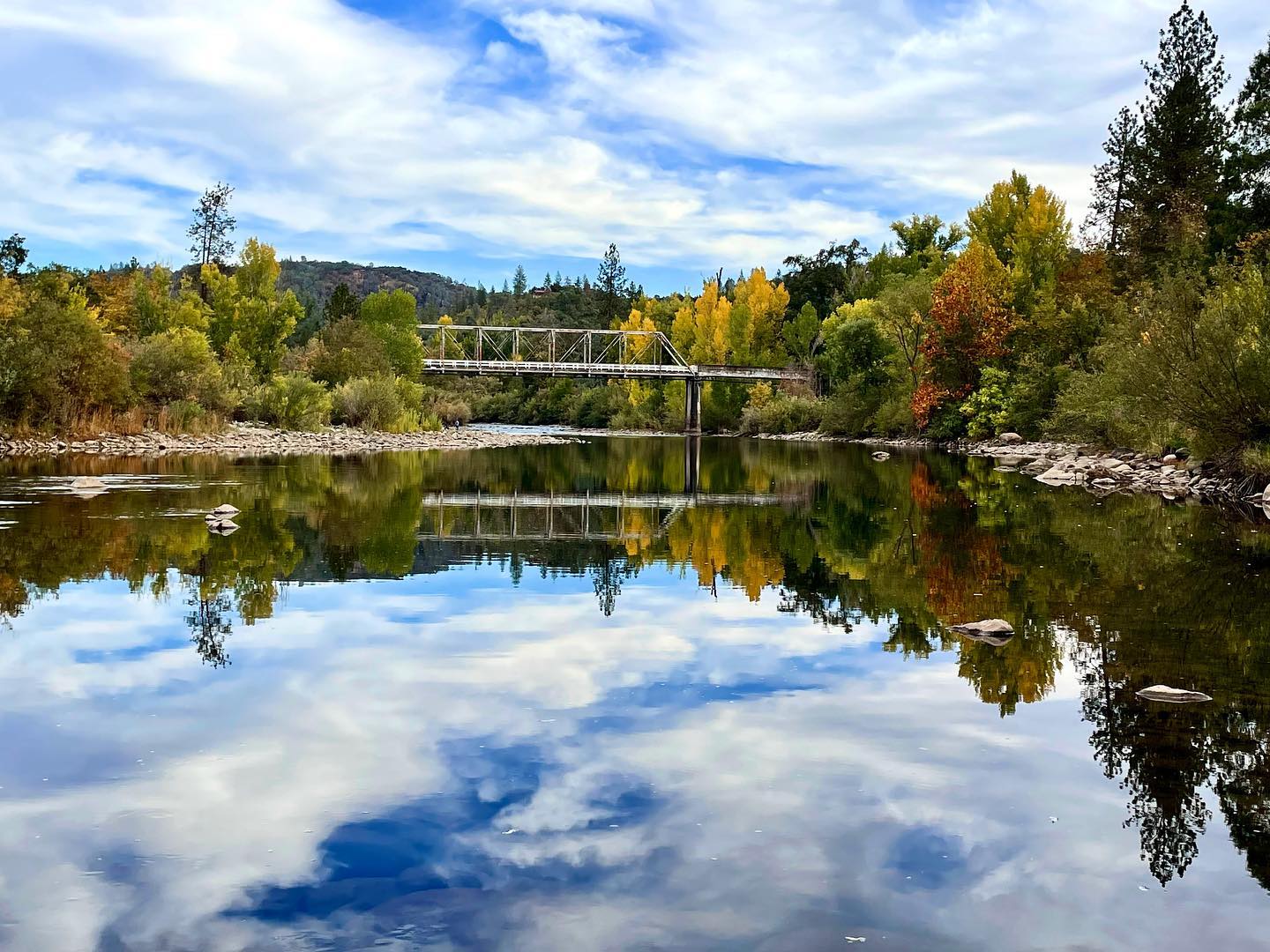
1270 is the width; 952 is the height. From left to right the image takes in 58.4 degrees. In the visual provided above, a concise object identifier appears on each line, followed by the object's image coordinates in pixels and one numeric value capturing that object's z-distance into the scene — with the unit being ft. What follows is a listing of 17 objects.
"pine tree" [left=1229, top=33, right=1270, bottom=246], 129.29
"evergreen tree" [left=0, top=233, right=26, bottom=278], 230.48
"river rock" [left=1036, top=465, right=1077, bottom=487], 110.01
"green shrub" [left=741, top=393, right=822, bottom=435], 264.52
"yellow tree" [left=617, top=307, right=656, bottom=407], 348.38
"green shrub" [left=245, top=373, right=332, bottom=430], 170.09
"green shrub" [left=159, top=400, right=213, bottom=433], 145.07
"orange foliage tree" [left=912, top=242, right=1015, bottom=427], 186.70
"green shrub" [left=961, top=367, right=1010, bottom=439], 179.11
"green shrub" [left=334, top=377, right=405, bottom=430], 191.93
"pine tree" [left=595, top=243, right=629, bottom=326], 437.17
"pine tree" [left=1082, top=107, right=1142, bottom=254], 176.86
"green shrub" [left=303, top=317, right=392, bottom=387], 204.85
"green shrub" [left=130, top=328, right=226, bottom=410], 146.92
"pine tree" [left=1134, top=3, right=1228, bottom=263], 165.37
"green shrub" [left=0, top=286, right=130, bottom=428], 121.08
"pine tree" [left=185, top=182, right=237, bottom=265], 246.88
